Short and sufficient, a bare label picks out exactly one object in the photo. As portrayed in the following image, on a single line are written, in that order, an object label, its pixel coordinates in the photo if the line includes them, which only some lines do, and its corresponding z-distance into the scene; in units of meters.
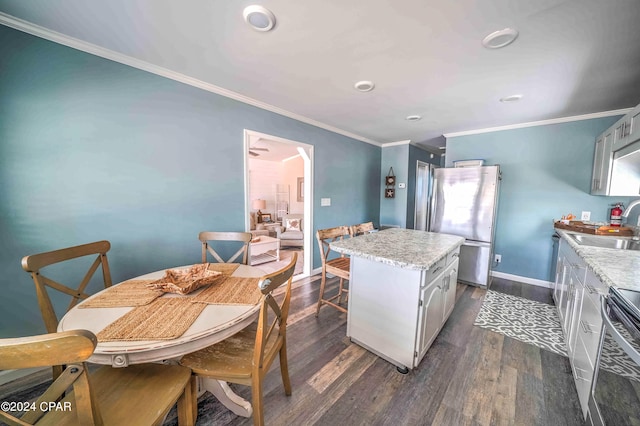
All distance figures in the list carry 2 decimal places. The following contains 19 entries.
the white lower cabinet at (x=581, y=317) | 1.30
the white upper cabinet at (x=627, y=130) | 1.83
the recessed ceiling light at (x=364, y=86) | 2.22
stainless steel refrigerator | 3.10
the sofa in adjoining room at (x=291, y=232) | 5.44
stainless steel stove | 0.88
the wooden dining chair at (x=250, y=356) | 1.10
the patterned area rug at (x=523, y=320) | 2.10
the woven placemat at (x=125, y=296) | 1.20
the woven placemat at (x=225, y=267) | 1.71
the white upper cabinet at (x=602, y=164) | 2.41
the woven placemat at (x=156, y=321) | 0.95
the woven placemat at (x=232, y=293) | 1.27
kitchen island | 1.64
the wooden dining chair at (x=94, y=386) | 0.60
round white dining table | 0.89
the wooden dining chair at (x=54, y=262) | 1.18
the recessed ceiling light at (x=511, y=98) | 2.44
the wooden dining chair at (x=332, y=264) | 2.35
